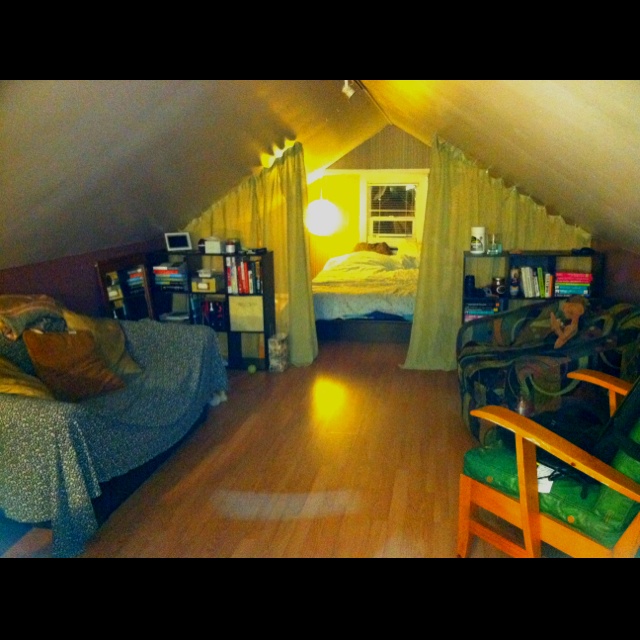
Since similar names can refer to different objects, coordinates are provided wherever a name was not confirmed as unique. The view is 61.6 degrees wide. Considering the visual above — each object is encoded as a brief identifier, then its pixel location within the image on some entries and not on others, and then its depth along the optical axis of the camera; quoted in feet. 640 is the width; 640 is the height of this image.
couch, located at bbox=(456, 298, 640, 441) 9.55
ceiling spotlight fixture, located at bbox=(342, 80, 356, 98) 11.87
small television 15.64
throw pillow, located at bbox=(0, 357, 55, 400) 7.88
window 23.52
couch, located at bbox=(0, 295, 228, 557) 7.25
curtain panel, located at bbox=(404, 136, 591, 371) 14.74
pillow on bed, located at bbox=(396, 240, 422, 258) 21.91
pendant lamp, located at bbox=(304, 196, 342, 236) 23.27
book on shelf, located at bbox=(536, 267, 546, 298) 14.23
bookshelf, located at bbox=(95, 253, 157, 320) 13.29
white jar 14.51
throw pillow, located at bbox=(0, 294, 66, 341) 9.25
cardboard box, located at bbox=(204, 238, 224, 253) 15.43
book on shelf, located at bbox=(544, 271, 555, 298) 14.17
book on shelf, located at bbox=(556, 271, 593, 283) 13.88
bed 17.65
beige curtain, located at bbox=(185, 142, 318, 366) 15.46
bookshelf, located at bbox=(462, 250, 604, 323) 13.92
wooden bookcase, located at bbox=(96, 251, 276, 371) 15.29
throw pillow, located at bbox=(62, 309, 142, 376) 10.53
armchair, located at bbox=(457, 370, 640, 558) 5.91
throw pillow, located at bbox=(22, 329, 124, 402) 9.39
